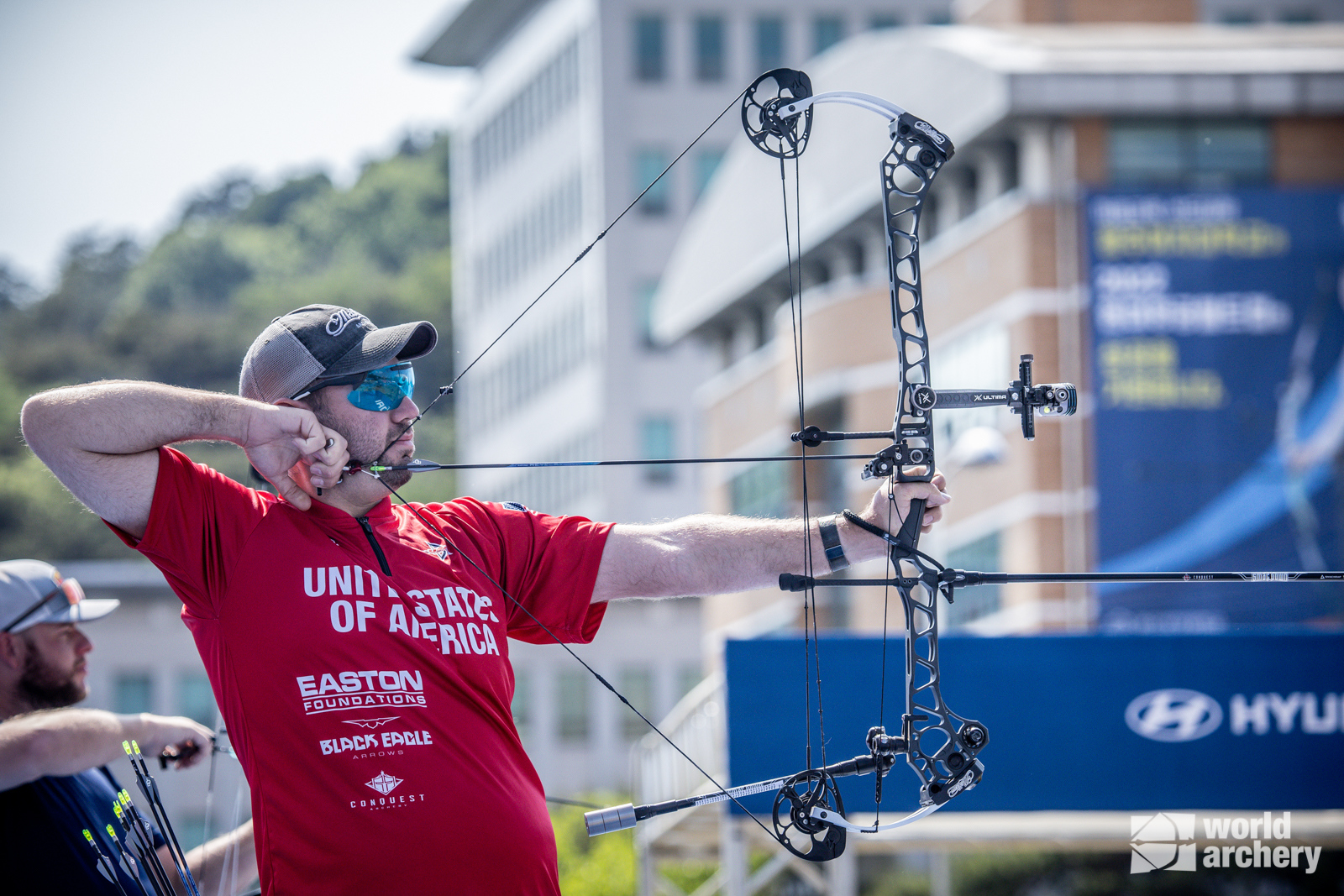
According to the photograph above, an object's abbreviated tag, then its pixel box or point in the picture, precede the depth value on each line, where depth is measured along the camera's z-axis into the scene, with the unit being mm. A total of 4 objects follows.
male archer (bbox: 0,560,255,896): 8492
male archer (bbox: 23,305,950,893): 7031
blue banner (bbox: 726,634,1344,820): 16250
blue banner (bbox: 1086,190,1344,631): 41344
